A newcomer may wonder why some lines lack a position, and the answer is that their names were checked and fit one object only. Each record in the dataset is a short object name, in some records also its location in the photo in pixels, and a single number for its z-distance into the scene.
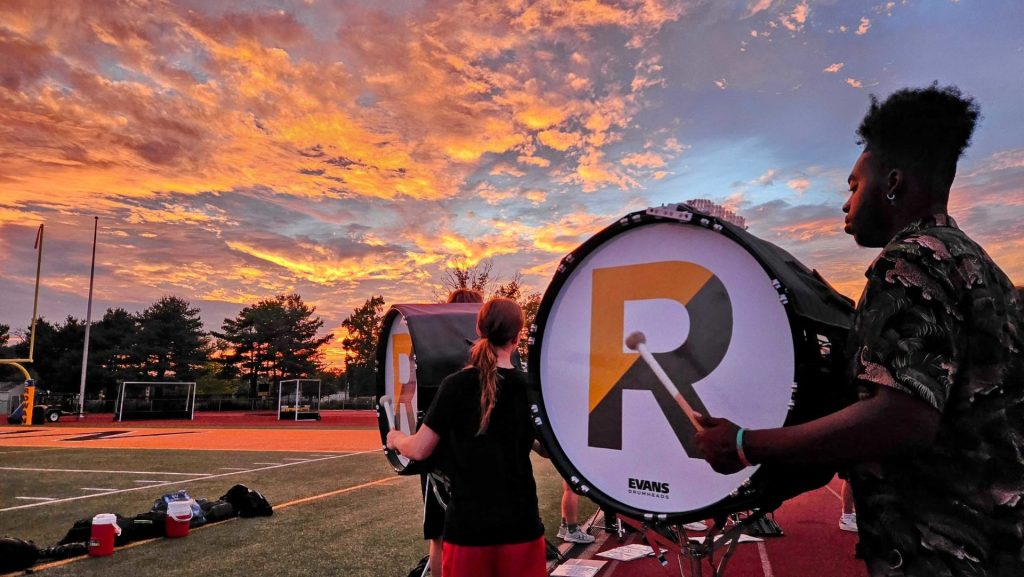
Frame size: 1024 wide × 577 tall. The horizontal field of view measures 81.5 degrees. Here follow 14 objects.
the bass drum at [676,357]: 1.46
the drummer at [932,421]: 1.19
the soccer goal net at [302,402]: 38.84
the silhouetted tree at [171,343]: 59.09
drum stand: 1.67
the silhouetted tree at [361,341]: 72.12
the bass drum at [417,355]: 2.86
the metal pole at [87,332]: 38.66
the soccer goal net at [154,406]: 38.41
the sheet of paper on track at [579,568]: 5.67
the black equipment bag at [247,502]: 8.42
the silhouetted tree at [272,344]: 65.25
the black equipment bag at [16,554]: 5.69
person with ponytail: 2.59
